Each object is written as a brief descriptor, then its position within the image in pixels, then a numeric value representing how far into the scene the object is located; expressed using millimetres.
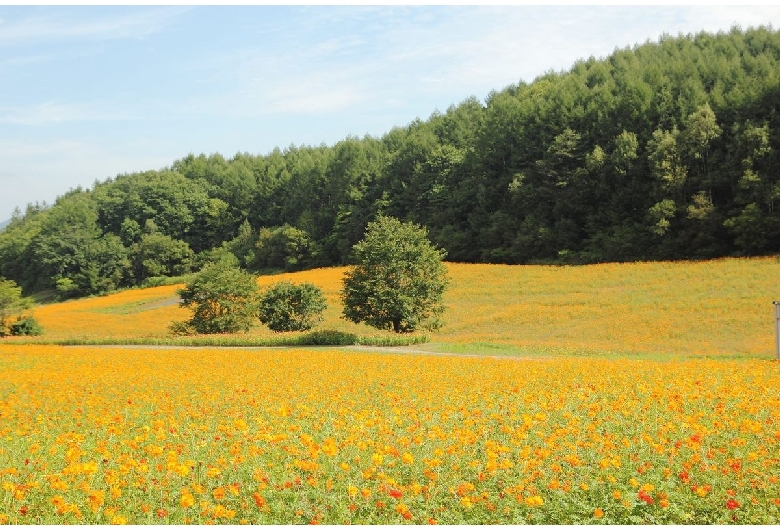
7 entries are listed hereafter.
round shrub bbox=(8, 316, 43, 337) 44188
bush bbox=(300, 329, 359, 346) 33438
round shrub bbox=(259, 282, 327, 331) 41625
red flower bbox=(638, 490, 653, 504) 7016
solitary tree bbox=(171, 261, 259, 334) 41562
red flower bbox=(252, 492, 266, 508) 6980
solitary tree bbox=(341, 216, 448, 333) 36688
